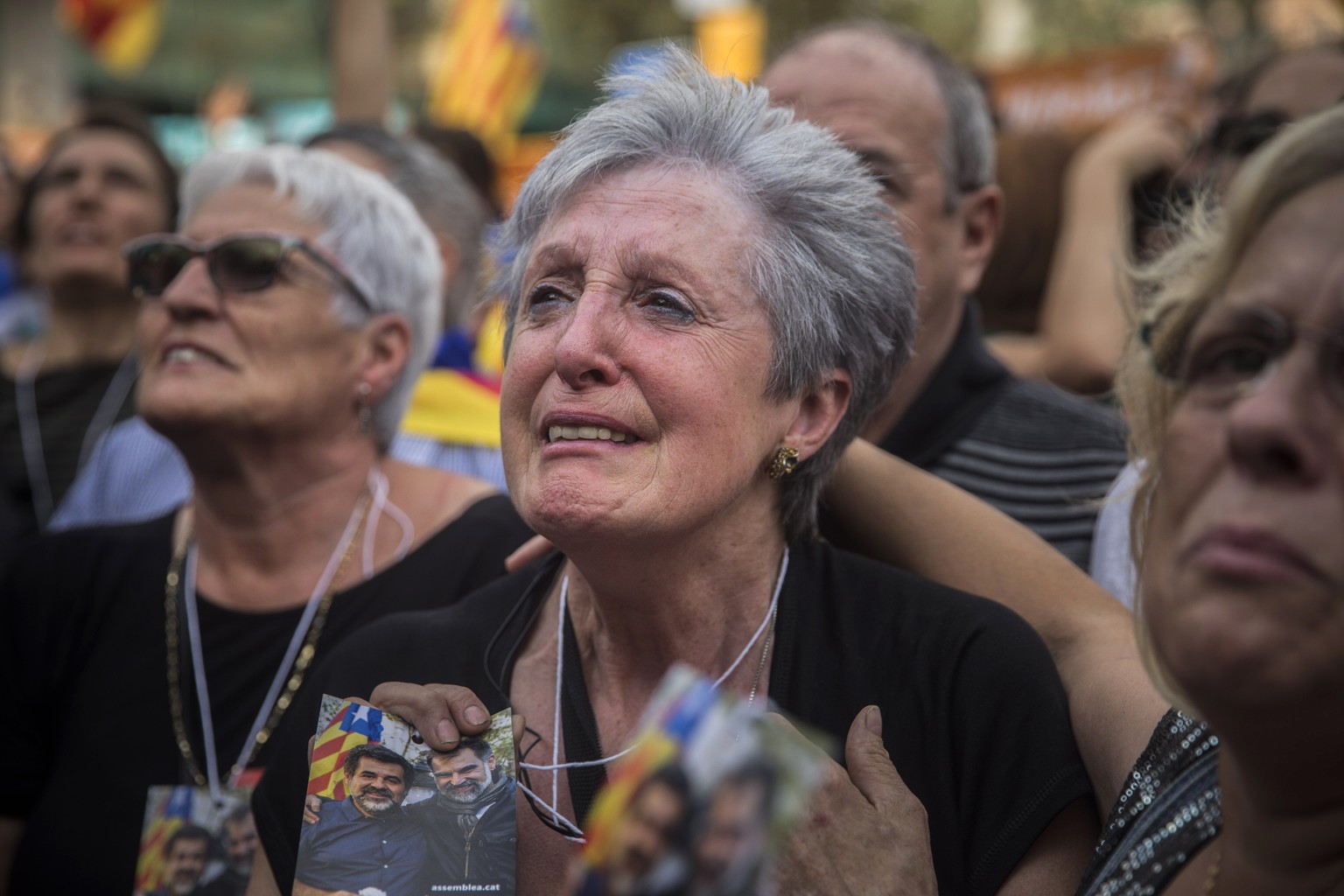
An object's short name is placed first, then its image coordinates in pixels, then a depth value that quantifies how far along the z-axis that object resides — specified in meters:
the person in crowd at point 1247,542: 1.34
